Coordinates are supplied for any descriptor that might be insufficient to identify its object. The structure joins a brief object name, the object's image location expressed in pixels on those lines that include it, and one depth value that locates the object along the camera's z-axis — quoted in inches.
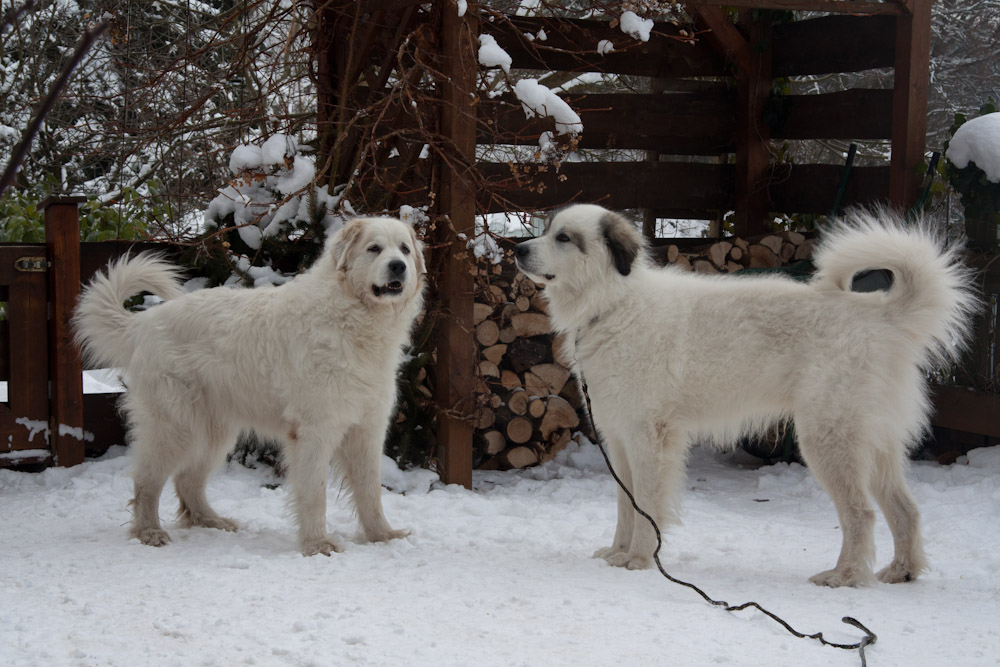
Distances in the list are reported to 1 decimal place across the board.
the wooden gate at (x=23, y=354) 227.0
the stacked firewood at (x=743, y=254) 276.8
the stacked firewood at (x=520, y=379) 259.1
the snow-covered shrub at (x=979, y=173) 232.7
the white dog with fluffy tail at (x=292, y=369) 165.0
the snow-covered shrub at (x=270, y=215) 239.9
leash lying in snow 117.5
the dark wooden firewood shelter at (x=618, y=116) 225.0
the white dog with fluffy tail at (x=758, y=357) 149.5
